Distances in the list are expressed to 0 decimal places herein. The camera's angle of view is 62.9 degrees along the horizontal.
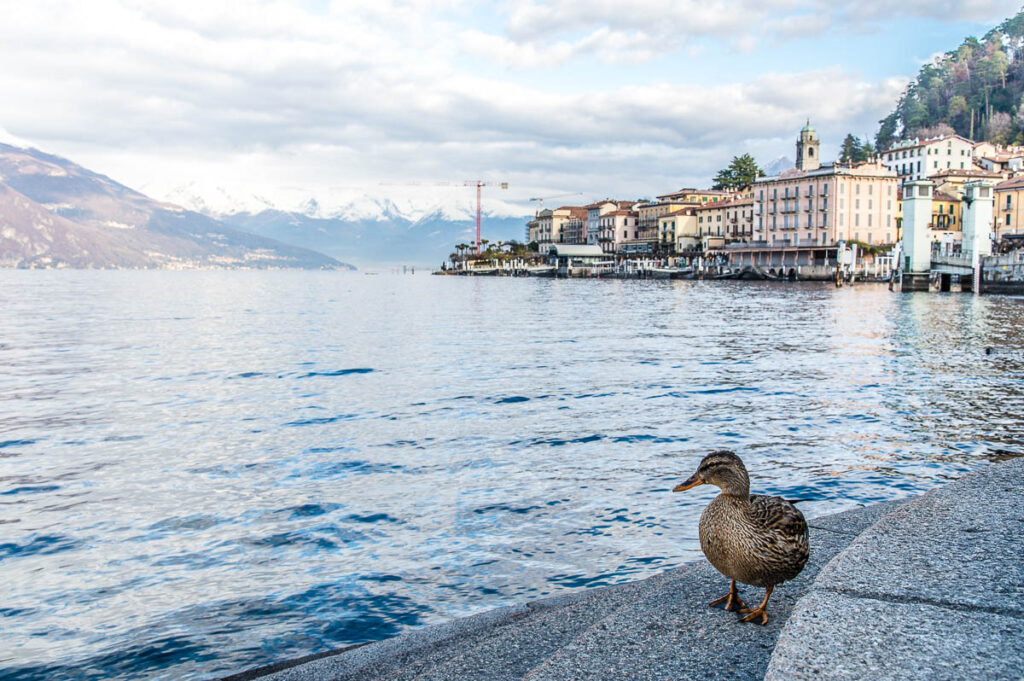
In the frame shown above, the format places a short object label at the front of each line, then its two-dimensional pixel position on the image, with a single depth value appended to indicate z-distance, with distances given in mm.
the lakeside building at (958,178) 120125
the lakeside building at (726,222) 142375
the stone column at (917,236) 74188
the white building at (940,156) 136250
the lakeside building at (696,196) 168500
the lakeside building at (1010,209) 104500
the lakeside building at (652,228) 165750
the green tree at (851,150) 164312
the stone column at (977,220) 73125
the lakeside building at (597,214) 192500
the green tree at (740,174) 165750
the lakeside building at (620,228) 183625
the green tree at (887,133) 184000
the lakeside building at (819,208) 117688
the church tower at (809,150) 130500
